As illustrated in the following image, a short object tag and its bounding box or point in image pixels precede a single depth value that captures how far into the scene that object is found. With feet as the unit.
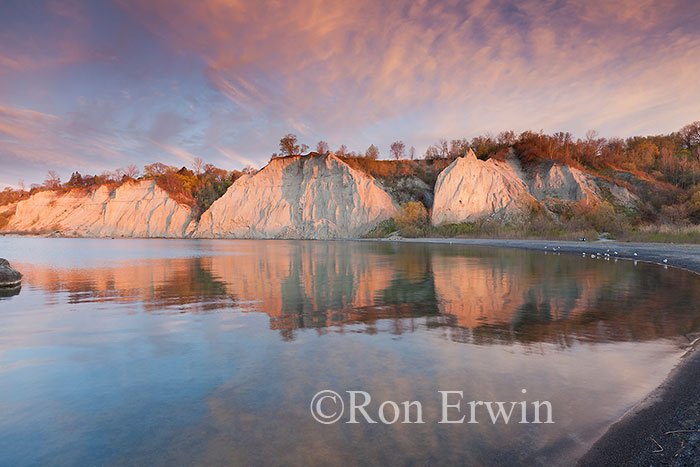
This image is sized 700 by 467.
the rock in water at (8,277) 42.05
